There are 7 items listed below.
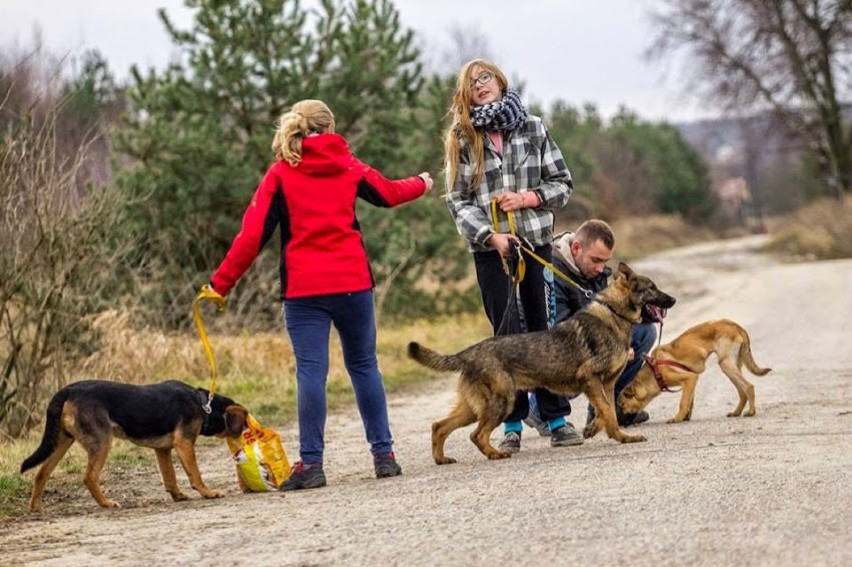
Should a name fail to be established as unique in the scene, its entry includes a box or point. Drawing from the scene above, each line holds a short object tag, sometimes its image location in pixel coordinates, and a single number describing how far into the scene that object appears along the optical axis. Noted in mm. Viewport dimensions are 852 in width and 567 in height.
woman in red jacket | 16734
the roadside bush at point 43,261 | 22906
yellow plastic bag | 17406
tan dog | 22000
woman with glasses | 18531
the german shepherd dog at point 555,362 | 18062
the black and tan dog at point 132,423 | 16453
